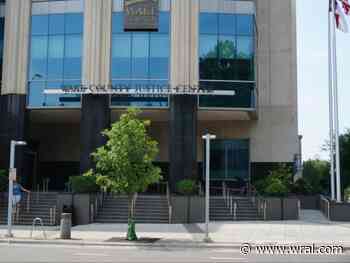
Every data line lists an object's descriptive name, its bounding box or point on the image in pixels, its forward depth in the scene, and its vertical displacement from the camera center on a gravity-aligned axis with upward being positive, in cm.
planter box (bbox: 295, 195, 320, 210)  4291 -286
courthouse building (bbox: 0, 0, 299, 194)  3931 +767
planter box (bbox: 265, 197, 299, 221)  3244 -260
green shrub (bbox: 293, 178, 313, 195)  4397 -186
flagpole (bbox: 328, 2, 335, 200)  3394 +539
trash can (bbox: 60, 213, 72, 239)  2266 -264
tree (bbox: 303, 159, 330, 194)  7637 -92
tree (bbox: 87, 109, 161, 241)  2289 +21
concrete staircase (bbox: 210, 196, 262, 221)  3206 -279
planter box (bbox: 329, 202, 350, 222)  3183 -273
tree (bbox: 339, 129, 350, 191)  5872 +75
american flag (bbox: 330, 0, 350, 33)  3167 +911
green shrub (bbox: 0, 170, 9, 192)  3412 -115
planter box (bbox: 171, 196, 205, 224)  3127 -260
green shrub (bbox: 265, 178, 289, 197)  3291 -147
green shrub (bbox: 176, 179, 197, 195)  3231 -137
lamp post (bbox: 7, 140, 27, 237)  2322 -89
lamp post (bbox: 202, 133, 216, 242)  2210 -80
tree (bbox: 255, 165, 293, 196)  3297 -122
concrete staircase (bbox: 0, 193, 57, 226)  3011 -270
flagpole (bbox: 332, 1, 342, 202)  3212 +373
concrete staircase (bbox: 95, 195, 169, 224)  3084 -275
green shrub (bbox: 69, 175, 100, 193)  3108 -118
